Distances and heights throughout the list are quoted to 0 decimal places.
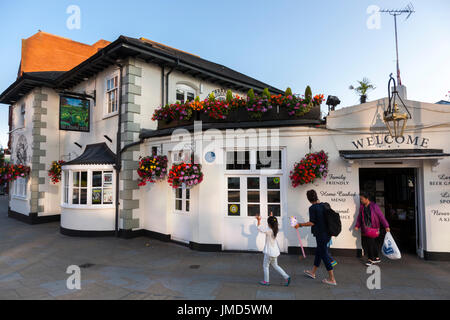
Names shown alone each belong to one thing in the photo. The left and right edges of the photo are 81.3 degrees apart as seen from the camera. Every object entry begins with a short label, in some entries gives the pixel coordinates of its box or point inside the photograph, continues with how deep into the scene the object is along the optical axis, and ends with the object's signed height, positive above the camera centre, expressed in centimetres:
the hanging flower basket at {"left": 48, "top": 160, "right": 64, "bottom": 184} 1222 +6
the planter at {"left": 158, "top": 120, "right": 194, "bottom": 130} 780 +155
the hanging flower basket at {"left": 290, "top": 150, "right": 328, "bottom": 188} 620 +10
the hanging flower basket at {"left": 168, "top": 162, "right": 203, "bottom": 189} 688 -2
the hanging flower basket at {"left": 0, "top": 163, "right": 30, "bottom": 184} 1238 +6
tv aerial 782 +479
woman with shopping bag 579 -110
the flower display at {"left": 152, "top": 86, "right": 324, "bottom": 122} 680 +186
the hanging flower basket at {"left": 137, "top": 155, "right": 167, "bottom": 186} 794 +16
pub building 628 +38
